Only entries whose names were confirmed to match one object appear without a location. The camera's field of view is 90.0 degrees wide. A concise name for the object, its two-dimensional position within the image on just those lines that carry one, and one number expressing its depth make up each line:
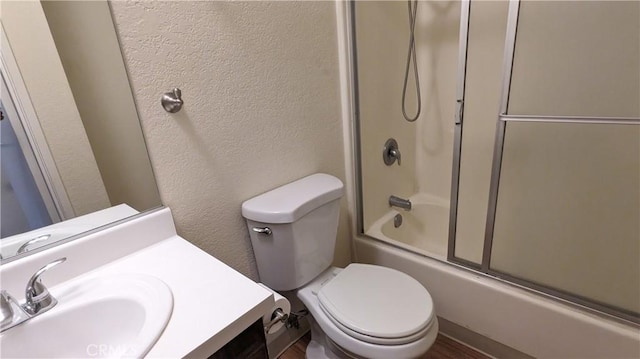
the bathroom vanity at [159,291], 0.63
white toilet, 1.04
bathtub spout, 1.94
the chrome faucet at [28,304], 0.65
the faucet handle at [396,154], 1.93
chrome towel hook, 0.96
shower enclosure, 1.13
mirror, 0.84
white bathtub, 1.11
